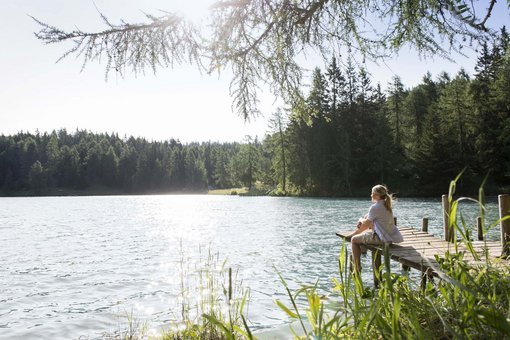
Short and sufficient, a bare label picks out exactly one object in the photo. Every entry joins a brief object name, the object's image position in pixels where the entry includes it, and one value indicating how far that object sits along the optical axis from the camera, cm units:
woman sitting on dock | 813
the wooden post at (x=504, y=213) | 722
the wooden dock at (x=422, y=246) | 708
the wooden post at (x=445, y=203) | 899
